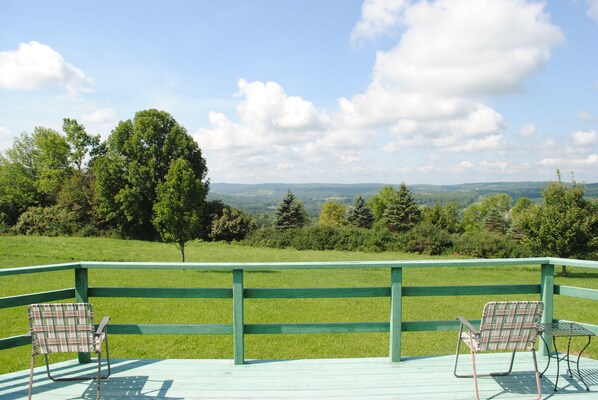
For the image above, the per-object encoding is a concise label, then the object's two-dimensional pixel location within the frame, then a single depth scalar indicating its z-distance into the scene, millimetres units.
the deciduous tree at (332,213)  67188
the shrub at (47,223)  32844
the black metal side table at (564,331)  3752
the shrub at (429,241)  29609
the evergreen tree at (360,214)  54219
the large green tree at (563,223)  19297
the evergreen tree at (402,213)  47688
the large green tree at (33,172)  36406
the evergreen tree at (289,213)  48219
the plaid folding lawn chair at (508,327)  3539
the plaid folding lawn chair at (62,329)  3395
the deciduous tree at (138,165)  34656
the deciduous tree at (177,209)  17094
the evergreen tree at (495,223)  58906
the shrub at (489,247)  27469
